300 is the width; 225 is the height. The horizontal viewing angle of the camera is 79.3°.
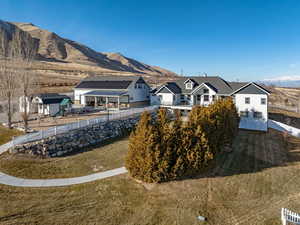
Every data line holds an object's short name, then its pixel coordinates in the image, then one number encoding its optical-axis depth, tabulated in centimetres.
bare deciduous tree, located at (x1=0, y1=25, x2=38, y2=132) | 2103
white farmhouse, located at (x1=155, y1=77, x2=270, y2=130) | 2869
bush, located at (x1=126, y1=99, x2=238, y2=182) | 1304
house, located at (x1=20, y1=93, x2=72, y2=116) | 2861
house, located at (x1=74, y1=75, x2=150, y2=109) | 3716
